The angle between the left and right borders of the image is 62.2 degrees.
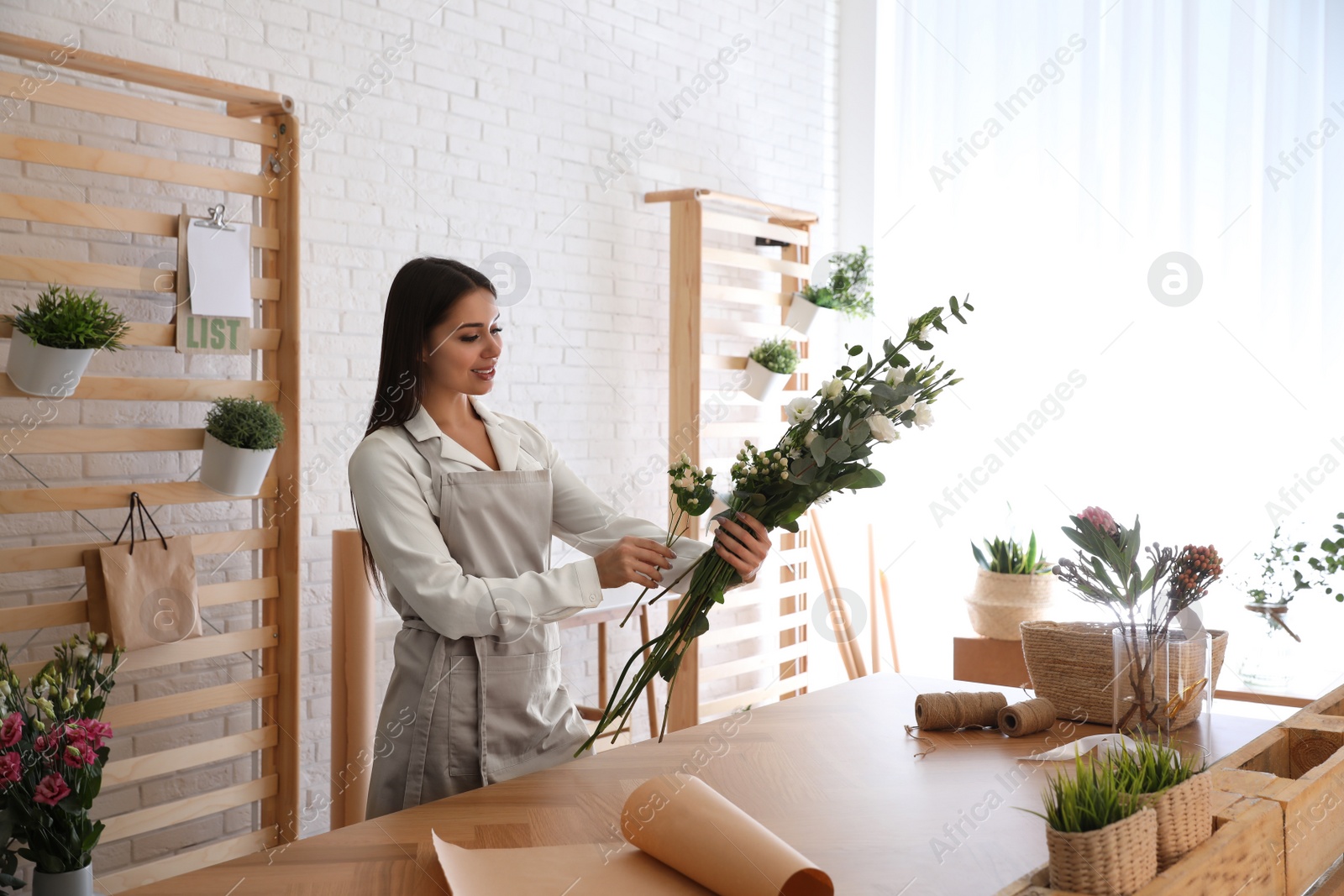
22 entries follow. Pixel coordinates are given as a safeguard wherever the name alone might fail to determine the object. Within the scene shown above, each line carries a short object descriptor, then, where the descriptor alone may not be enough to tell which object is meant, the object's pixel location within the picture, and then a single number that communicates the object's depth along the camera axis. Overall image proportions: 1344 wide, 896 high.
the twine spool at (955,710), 2.14
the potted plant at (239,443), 3.05
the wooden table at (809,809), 1.46
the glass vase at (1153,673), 1.90
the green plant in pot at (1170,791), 1.38
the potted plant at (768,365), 5.00
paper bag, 2.84
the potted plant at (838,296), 5.21
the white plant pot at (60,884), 2.45
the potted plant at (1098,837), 1.27
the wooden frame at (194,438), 2.81
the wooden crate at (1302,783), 1.58
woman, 2.07
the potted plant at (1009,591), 4.68
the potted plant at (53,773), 2.33
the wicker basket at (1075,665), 2.25
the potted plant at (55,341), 2.69
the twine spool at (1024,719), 2.13
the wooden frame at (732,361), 4.82
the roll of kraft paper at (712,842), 1.35
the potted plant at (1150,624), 1.91
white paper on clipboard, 3.08
